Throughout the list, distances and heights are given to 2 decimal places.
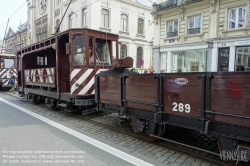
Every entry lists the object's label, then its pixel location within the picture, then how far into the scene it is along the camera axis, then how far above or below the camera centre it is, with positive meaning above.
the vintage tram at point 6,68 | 16.03 +0.58
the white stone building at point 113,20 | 22.50 +7.52
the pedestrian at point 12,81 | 15.38 -0.54
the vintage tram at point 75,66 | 6.45 +0.34
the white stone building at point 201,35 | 13.62 +3.32
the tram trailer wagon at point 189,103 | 2.77 -0.52
